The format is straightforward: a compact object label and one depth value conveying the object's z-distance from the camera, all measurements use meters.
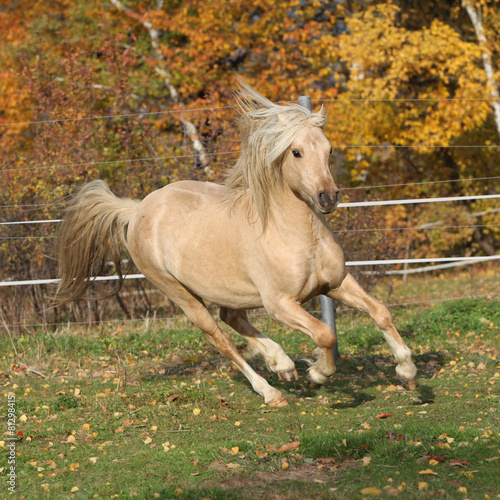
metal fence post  14.37
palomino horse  9.65
